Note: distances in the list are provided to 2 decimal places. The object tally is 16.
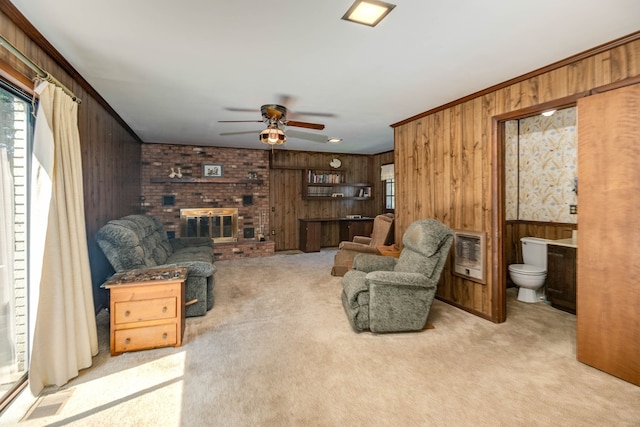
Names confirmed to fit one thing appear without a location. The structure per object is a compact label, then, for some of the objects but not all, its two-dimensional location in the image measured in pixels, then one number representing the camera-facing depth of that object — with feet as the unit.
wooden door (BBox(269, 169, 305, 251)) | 23.65
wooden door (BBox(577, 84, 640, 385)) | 6.76
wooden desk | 22.97
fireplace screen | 21.15
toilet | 12.07
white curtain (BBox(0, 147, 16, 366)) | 6.27
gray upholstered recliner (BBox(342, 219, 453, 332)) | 9.09
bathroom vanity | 11.08
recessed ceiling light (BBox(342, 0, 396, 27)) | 5.84
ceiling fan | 11.41
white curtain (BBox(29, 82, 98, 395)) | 6.47
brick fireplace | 20.56
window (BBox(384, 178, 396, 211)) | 25.11
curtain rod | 5.35
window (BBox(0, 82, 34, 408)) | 6.32
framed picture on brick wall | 21.57
